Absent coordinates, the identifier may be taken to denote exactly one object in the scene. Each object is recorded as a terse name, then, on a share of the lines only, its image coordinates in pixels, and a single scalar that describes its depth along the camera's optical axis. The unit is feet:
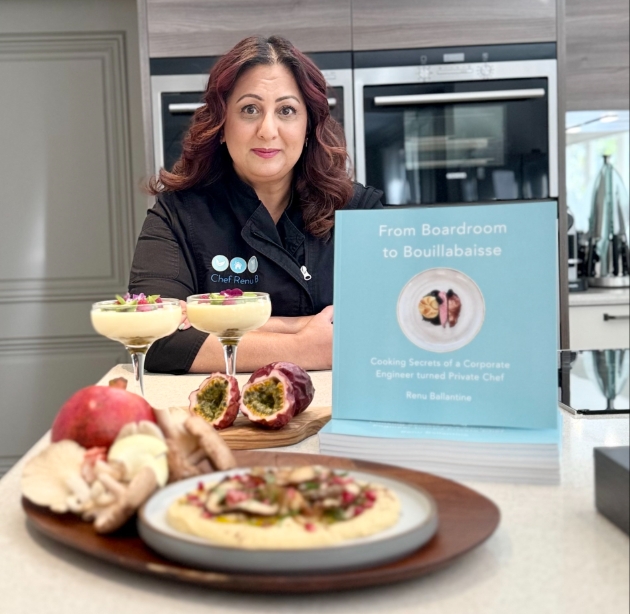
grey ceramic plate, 1.82
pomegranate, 2.48
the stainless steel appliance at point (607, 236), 11.71
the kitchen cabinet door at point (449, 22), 9.95
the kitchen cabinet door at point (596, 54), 10.96
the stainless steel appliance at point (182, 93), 9.86
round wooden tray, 1.80
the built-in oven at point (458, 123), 9.94
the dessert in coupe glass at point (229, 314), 3.95
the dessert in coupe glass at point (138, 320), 3.84
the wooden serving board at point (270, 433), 3.25
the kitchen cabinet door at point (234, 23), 9.87
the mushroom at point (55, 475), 2.26
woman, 6.65
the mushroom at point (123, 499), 2.07
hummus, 1.85
